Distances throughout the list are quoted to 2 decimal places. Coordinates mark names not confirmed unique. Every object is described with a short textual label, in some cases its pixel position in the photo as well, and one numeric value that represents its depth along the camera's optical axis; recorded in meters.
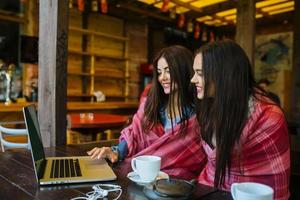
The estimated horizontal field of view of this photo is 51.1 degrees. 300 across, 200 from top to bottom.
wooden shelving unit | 5.64
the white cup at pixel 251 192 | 0.79
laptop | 1.11
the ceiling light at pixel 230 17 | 5.99
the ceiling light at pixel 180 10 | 5.36
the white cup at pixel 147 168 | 1.07
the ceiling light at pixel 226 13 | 5.56
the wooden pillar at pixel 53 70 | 1.79
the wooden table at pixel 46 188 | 0.99
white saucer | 1.10
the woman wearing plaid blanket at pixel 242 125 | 1.20
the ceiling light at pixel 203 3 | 5.10
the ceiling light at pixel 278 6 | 5.41
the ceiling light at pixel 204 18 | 6.06
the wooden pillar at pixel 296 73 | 5.11
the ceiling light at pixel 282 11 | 5.79
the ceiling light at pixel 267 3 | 5.11
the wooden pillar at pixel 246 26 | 2.74
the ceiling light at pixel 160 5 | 4.94
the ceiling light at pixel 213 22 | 6.31
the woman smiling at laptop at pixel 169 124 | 1.63
